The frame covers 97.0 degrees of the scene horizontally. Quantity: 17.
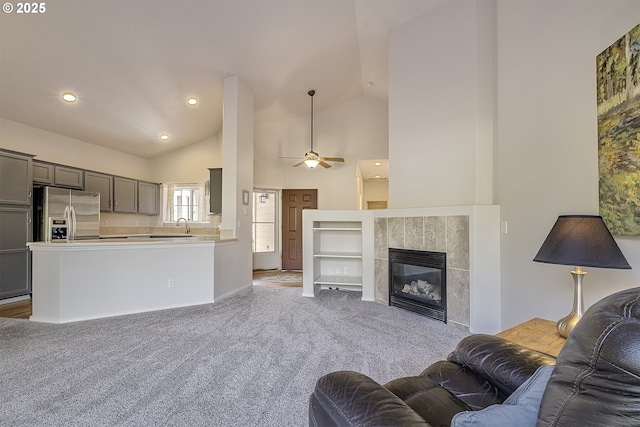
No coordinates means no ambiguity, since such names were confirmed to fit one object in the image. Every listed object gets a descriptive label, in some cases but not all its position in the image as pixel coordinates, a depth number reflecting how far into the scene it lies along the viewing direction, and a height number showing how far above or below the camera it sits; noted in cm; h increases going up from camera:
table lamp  146 -18
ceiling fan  552 +113
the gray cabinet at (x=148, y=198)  649 +44
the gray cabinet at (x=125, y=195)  590 +47
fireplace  336 -85
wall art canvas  158 +49
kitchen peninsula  330 -76
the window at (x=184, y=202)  691 +36
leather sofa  58 -59
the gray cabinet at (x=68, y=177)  479 +70
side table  156 -73
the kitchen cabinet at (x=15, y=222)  397 -8
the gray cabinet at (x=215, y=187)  600 +62
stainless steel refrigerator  442 +9
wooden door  700 -27
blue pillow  72 -53
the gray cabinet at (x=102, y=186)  533 +60
